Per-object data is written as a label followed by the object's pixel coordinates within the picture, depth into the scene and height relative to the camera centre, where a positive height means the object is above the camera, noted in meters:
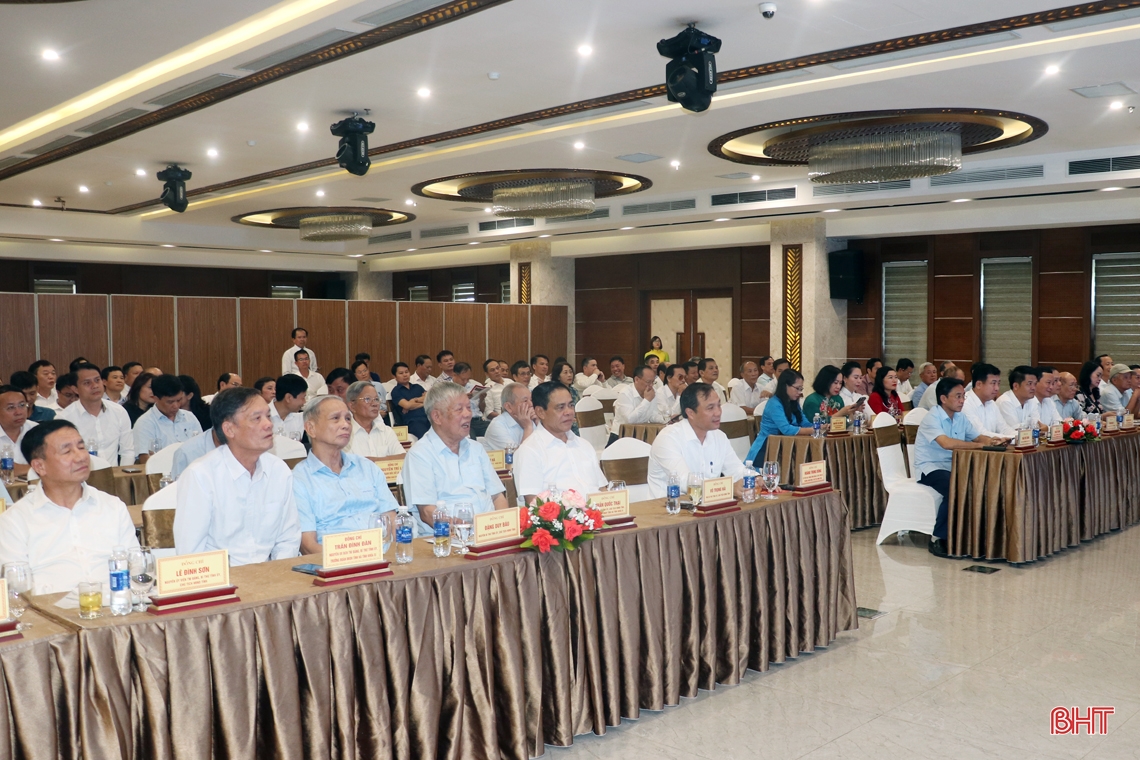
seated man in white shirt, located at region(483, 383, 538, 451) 5.54 -0.45
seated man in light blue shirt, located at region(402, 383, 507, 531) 3.83 -0.46
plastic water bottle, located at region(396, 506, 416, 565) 2.91 -0.60
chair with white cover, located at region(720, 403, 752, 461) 7.57 -0.64
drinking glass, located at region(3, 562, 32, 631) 2.25 -0.58
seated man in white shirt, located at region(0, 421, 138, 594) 2.88 -0.53
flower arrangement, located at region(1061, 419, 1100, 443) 6.35 -0.58
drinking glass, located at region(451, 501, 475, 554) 3.03 -0.58
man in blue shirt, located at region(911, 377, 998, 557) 6.18 -0.63
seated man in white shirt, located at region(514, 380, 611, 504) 4.22 -0.48
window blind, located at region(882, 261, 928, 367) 13.03 +0.53
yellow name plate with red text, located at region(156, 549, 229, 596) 2.37 -0.58
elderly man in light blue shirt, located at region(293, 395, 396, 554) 3.37 -0.48
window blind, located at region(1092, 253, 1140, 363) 11.35 +0.51
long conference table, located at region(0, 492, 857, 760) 2.20 -0.89
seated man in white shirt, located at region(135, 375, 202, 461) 5.89 -0.43
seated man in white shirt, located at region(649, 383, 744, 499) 4.48 -0.48
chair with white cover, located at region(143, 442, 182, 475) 5.09 -0.60
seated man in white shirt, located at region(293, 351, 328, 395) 10.72 -0.27
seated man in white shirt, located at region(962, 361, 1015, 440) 6.45 -0.40
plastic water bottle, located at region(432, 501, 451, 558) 2.99 -0.60
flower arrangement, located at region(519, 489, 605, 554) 3.05 -0.57
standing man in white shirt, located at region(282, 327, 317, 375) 12.16 +0.02
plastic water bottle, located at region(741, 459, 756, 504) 4.05 -0.61
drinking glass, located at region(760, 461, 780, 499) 4.15 -0.58
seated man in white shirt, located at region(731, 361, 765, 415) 10.95 -0.47
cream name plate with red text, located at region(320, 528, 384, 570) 2.68 -0.58
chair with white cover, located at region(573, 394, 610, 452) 8.54 -0.67
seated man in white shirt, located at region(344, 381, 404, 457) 5.89 -0.56
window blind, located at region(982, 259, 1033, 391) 12.22 +0.47
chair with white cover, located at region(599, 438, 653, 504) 4.71 -0.62
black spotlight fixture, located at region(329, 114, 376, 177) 7.36 +1.68
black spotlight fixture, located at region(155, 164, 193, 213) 9.63 +1.77
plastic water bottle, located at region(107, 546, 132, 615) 2.32 -0.59
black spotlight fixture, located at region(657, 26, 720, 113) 5.21 +1.62
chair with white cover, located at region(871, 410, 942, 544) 6.27 -1.00
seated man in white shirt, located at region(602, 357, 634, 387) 11.41 -0.31
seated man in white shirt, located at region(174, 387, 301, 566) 3.07 -0.48
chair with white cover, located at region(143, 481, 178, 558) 3.36 -0.64
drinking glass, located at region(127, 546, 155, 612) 2.40 -0.59
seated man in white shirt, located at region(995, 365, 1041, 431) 6.96 -0.41
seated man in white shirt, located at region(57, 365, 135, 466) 6.43 -0.46
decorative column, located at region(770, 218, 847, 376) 12.66 +0.71
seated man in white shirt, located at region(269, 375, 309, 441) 5.62 -0.24
